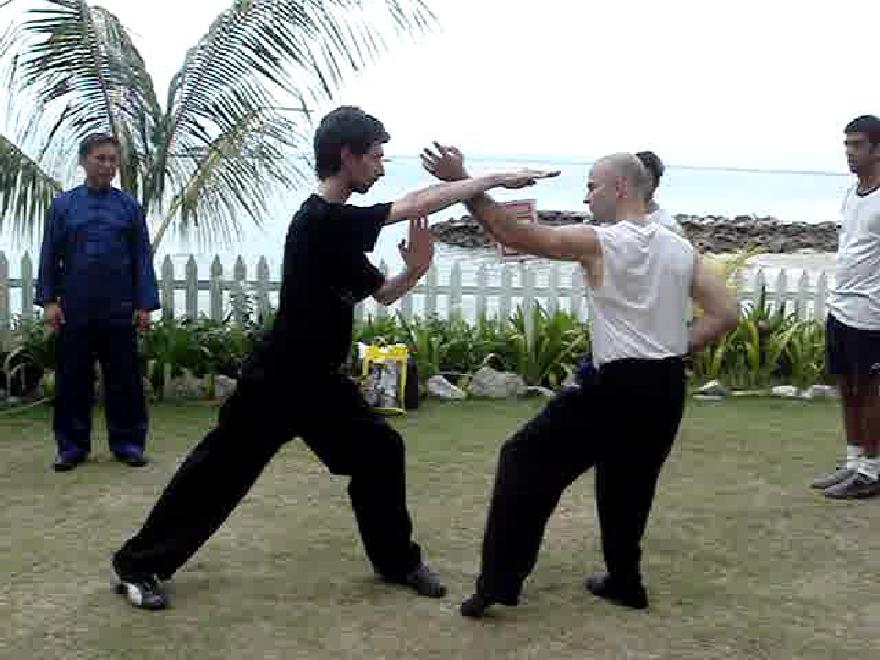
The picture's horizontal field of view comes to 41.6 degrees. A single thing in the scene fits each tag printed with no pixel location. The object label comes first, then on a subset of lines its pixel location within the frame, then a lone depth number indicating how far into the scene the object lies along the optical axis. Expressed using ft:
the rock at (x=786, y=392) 28.32
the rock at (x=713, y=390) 28.12
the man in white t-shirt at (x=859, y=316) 18.08
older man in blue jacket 19.71
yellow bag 25.32
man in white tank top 12.38
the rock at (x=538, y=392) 27.71
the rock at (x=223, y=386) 26.45
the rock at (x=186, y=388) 26.37
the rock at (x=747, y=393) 28.27
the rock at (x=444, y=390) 27.25
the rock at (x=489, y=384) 27.55
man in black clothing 12.70
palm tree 25.16
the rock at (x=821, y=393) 28.25
